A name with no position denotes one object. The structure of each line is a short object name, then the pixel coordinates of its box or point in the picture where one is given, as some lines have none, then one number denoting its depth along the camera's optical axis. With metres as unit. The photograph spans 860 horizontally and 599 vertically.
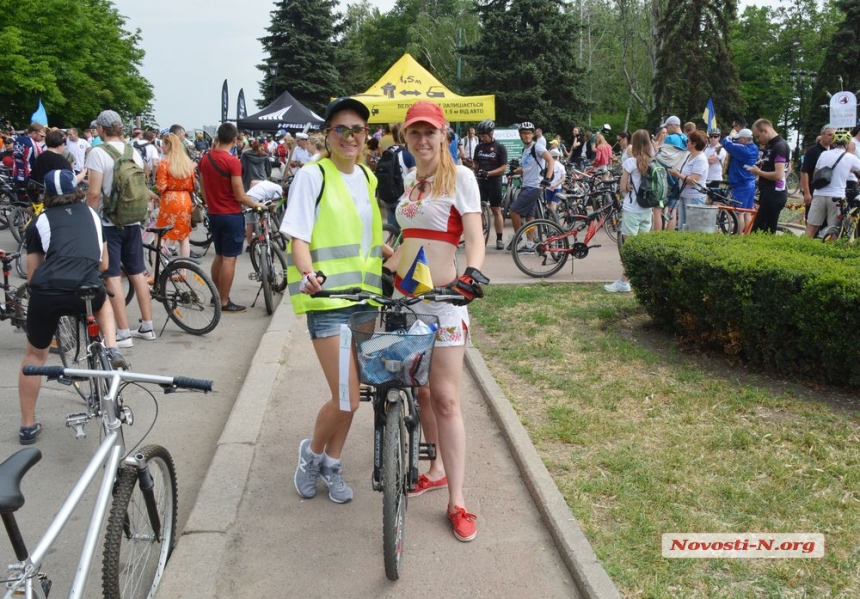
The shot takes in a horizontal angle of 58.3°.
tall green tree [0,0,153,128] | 42.12
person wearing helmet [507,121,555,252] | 11.31
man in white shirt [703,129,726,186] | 14.59
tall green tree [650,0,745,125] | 39.47
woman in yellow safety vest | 3.66
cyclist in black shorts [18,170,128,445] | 4.69
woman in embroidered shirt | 3.65
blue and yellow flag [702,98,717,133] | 20.96
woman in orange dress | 8.71
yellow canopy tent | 16.27
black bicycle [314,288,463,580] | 3.19
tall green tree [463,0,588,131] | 38.69
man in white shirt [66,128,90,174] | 16.46
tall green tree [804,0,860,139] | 38.66
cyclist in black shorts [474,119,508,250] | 11.94
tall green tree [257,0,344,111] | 50.69
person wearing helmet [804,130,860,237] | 10.11
